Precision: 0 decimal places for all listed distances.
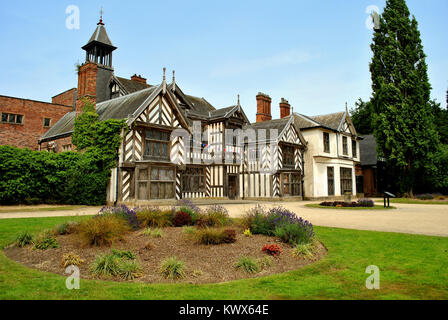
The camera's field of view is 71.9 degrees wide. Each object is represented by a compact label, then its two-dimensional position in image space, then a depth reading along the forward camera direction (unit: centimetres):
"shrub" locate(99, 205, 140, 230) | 753
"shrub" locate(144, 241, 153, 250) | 593
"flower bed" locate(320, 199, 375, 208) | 1644
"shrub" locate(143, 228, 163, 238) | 680
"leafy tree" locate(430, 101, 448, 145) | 3591
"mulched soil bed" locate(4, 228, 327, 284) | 469
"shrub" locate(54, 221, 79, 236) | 732
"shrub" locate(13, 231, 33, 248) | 642
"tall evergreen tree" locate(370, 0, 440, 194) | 2441
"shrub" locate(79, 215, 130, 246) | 609
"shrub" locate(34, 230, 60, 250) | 607
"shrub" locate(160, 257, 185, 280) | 449
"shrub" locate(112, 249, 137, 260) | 533
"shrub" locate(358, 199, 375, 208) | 1641
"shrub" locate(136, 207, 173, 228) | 786
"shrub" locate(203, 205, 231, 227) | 791
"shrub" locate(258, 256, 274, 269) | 508
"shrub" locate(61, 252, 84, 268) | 500
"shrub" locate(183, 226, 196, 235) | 664
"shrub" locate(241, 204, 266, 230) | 762
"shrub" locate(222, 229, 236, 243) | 632
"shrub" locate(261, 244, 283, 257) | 565
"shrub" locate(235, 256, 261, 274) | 480
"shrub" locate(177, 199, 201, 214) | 904
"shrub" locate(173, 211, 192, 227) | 817
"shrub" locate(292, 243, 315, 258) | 556
